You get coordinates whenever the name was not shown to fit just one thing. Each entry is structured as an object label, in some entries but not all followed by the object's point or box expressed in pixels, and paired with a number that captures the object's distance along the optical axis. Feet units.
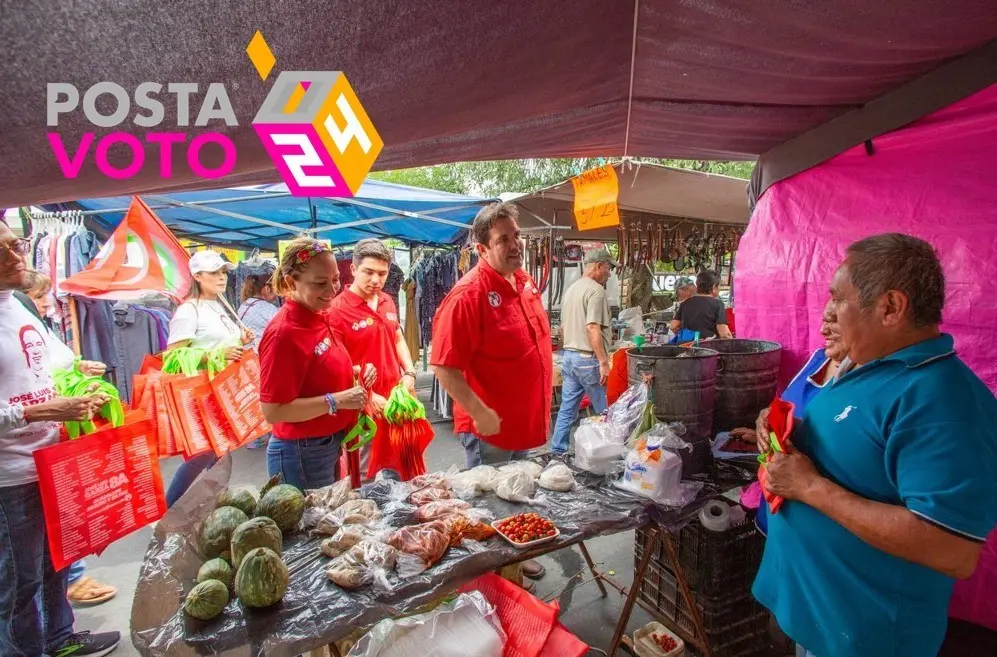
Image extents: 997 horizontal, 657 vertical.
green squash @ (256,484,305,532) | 6.84
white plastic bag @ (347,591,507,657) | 5.99
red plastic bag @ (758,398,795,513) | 5.25
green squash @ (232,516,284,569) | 5.83
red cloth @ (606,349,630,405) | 10.90
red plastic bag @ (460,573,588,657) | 6.46
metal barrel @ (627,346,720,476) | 8.22
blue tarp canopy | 18.99
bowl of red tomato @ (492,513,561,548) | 6.63
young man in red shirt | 11.96
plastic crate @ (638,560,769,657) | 8.54
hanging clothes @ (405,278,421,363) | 25.42
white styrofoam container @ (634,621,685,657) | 8.41
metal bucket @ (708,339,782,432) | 9.02
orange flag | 12.59
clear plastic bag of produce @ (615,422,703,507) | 7.56
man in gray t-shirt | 18.06
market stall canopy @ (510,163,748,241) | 19.26
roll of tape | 8.20
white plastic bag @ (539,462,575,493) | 8.07
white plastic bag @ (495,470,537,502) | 7.80
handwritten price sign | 16.80
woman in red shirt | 8.39
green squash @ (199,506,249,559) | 6.15
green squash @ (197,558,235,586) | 5.66
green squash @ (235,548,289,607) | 5.36
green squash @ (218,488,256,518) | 6.81
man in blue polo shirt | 4.03
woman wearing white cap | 12.19
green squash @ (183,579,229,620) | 5.22
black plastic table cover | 5.09
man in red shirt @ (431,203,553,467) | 9.10
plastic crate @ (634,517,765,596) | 8.38
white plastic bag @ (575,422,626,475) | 8.46
